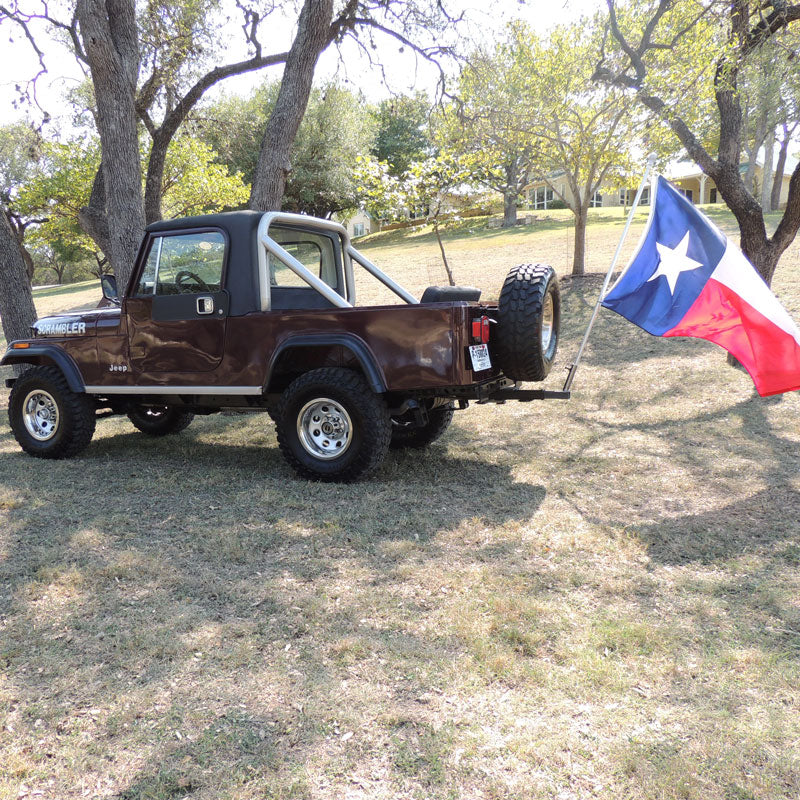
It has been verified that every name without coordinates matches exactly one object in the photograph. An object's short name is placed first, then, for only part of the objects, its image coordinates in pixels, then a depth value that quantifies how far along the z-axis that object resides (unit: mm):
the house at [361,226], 61588
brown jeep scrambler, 5031
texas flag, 5023
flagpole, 5455
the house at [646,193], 52875
